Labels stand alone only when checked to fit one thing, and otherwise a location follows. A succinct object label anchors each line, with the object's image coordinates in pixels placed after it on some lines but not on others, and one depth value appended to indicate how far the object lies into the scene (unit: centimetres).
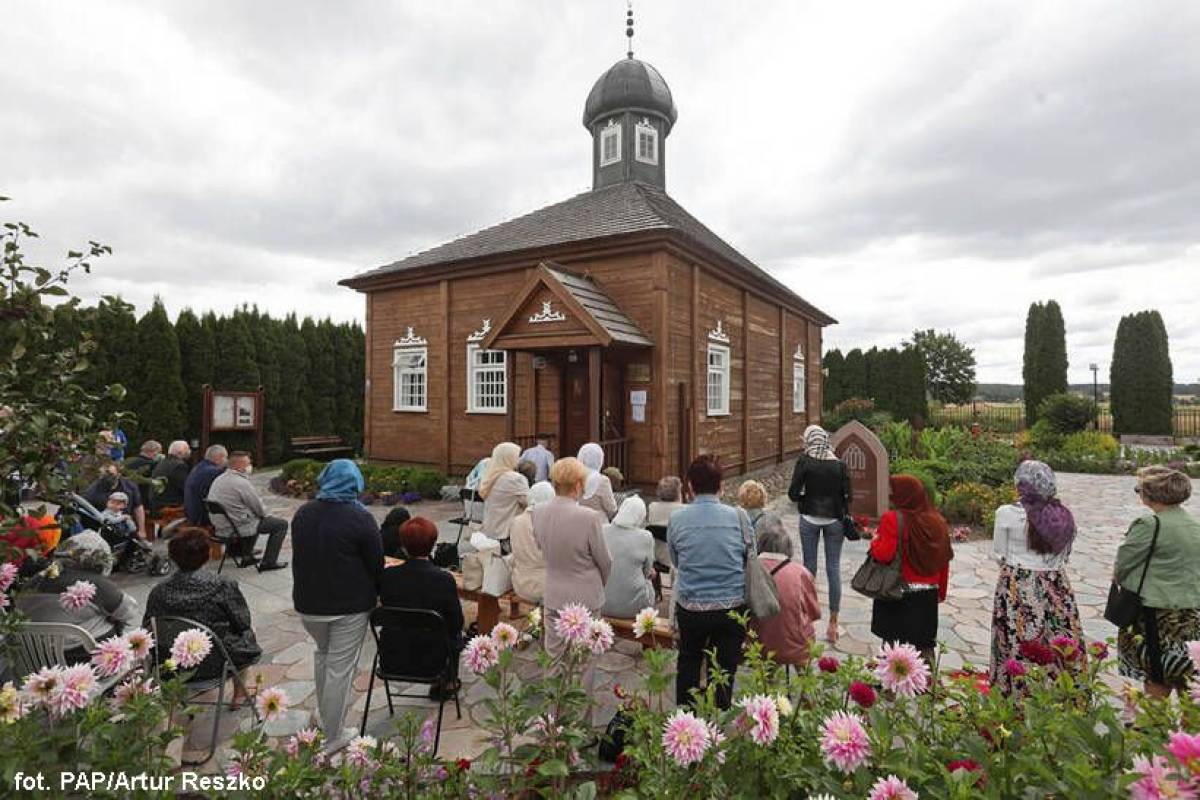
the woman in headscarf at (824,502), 538
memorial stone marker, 970
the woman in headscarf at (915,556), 380
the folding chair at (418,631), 345
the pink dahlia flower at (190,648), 229
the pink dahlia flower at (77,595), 293
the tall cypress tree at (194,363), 1612
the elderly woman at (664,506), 530
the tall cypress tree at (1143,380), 2514
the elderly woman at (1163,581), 329
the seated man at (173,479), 796
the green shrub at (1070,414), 2086
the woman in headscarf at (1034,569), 360
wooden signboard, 1503
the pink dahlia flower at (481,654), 218
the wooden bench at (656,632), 418
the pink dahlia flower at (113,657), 202
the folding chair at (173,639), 350
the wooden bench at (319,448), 1739
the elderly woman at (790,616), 355
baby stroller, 664
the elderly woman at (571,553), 353
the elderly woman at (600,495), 555
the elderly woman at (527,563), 460
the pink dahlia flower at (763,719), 164
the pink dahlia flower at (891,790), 141
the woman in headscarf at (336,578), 345
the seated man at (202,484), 722
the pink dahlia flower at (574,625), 220
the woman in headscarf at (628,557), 433
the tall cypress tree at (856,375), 2777
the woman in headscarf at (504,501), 533
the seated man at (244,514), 679
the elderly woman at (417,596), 355
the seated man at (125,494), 700
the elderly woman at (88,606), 347
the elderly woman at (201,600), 363
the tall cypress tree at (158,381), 1505
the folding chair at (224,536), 675
